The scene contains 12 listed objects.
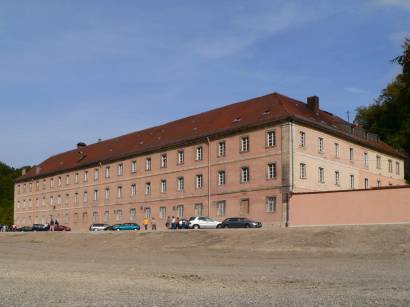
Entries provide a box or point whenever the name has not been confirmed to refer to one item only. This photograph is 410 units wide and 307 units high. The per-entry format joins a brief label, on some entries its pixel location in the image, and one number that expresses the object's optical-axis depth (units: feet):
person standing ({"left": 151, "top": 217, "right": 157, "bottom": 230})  202.22
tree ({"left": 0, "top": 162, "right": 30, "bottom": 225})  327.67
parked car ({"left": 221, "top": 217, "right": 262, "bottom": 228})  155.12
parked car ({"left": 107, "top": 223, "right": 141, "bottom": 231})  195.31
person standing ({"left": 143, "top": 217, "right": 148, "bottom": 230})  197.47
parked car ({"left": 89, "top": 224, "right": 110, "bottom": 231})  212.02
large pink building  168.96
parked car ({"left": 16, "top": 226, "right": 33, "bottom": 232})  252.30
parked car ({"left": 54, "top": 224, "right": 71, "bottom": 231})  231.11
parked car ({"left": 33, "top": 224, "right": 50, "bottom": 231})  243.54
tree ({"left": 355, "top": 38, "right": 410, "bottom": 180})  215.31
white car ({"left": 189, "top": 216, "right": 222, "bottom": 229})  167.84
